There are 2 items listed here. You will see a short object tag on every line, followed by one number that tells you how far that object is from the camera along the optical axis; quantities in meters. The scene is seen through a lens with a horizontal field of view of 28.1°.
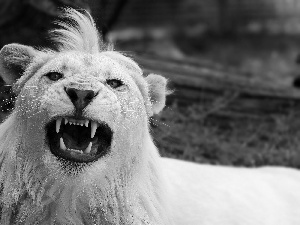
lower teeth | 2.61
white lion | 2.63
